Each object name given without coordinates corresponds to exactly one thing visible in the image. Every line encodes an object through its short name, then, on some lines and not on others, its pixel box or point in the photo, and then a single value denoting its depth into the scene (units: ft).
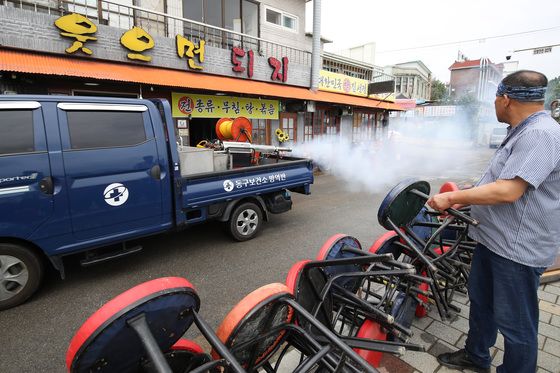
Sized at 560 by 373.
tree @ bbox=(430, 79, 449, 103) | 158.84
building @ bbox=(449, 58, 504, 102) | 106.22
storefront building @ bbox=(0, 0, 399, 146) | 21.61
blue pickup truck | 10.17
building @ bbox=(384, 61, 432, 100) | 135.61
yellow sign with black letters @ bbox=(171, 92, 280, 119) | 29.40
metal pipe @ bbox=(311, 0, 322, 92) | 38.40
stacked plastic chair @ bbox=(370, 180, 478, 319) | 7.41
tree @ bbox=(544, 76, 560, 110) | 108.01
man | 5.77
